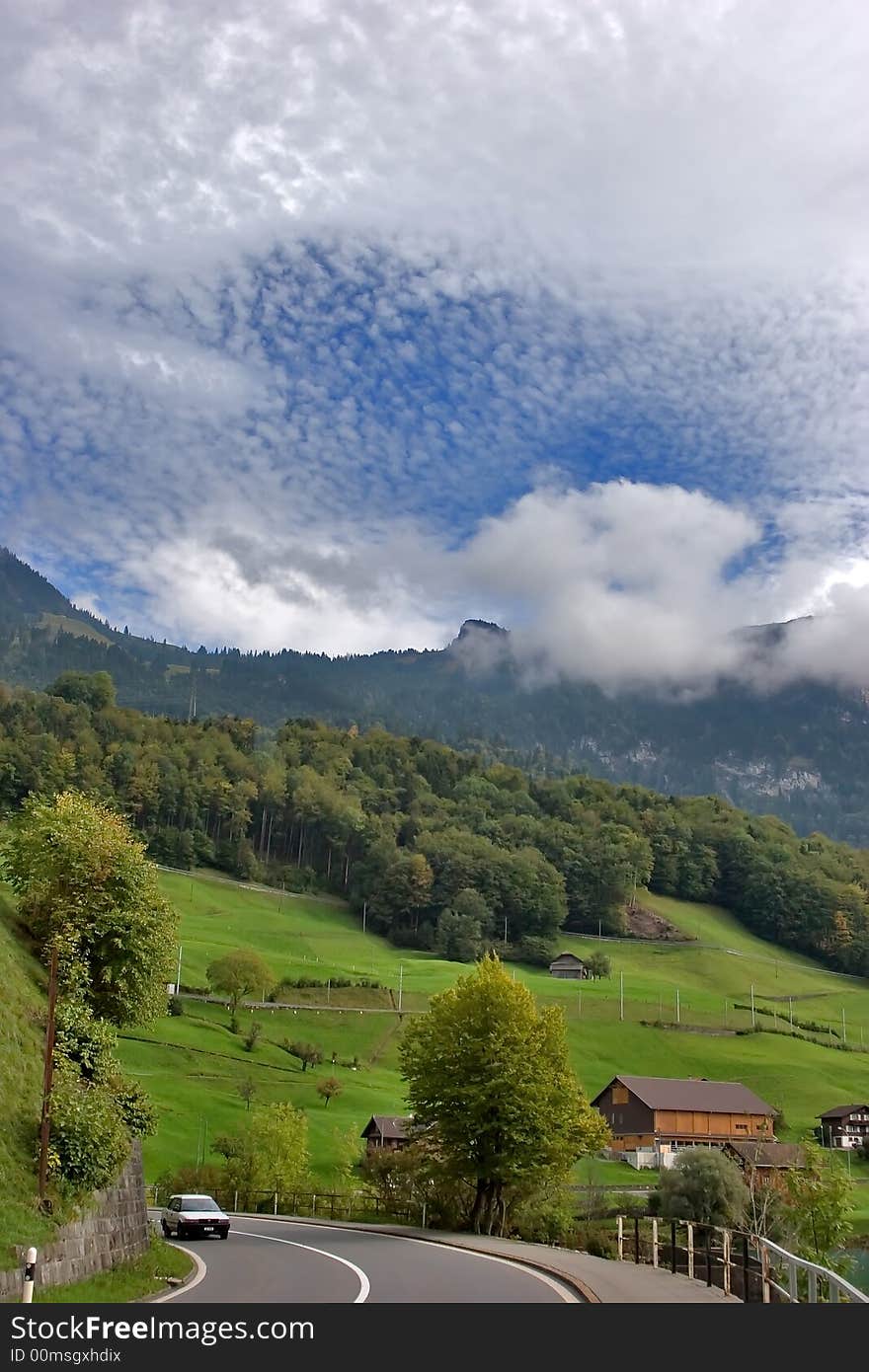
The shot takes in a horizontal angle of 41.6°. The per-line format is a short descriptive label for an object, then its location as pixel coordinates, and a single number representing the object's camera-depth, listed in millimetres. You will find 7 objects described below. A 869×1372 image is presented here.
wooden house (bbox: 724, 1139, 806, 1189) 83688
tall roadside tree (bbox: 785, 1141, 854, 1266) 68188
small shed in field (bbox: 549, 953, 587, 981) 167375
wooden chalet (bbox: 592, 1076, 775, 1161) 103500
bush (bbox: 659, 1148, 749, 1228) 66812
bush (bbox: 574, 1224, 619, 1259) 46438
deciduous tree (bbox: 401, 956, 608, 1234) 43688
